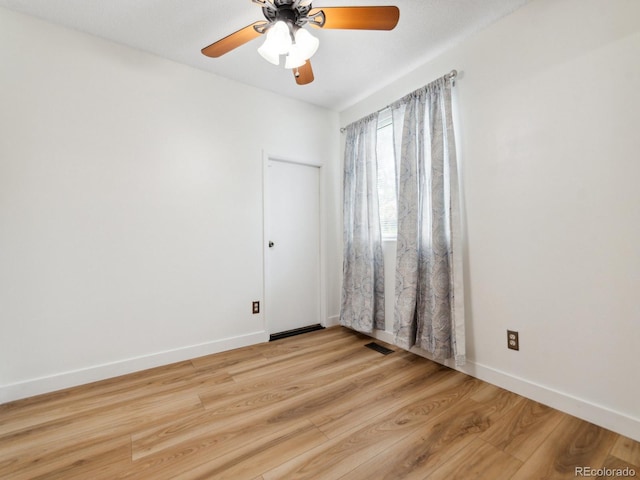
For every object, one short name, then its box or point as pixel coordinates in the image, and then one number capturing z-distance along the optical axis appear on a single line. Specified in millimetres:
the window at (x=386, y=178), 2783
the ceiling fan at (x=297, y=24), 1458
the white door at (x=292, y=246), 2996
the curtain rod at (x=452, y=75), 2166
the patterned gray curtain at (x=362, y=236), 2859
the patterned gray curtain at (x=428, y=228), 2121
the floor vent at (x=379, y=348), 2557
